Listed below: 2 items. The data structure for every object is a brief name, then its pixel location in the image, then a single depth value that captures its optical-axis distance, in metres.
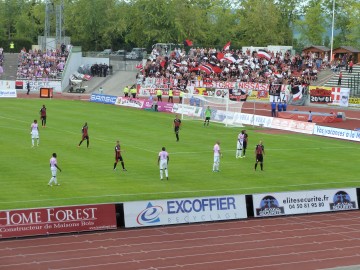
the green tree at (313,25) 127.06
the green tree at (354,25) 118.32
